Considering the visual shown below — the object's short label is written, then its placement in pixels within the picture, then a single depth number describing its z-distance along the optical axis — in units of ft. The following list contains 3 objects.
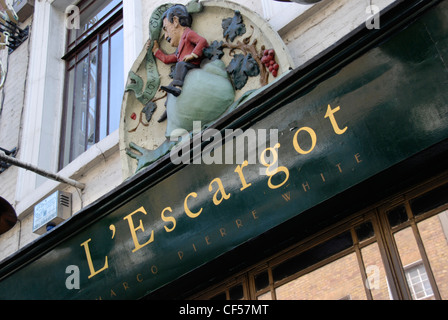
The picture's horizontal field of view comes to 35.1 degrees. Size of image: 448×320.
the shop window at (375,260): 13.66
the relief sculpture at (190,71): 19.77
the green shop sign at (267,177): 14.46
